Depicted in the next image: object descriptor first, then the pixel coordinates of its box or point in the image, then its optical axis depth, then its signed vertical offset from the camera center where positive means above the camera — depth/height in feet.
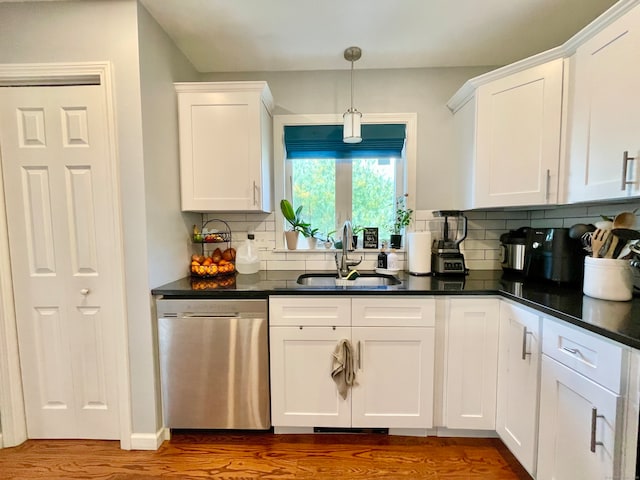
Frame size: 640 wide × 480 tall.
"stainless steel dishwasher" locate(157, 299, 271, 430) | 5.42 -2.65
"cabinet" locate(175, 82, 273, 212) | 6.24 +1.78
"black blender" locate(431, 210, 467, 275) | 6.62 -0.51
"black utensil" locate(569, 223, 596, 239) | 5.15 -0.14
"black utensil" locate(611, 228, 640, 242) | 4.06 -0.17
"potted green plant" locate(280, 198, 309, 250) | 7.29 +0.03
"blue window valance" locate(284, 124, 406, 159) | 7.41 +2.16
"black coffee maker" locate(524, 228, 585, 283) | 5.49 -0.67
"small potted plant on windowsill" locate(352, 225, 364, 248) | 7.54 -0.24
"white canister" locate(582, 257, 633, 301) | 4.30 -0.86
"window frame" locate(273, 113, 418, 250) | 7.38 +2.26
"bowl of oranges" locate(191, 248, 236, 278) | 6.56 -0.92
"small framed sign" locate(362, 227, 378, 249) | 7.57 -0.38
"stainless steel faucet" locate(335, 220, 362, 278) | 6.99 -0.69
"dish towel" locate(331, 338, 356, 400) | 5.34 -2.61
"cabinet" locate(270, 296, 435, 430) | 5.41 -2.58
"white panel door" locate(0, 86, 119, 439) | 5.16 -0.51
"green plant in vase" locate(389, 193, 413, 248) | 7.30 +0.09
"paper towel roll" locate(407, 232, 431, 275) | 6.69 -0.67
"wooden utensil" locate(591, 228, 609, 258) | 4.46 -0.28
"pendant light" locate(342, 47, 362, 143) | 6.14 +2.10
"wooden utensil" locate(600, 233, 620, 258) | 4.40 -0.37
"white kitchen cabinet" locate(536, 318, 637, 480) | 3.19 -2.30
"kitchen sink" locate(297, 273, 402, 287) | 6.85 -1.37
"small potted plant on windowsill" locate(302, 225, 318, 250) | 7.58 -0.31
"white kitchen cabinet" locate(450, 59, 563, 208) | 5.28 +1.67
